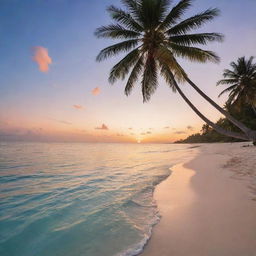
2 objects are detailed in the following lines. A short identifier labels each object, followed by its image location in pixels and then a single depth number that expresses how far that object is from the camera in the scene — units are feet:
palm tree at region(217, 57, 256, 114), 70.07
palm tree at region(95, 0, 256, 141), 26.58
